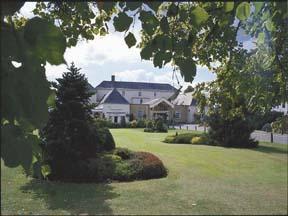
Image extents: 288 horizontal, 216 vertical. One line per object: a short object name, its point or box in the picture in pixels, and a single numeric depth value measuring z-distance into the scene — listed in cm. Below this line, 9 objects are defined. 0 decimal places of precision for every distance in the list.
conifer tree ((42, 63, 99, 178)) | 1550
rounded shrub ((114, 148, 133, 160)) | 1847
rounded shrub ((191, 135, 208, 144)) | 3248
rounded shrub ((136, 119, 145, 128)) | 6150
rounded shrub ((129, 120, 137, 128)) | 6103
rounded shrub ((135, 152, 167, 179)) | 1588
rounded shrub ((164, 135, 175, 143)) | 3346
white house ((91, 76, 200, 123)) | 7431
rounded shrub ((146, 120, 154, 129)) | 5102
